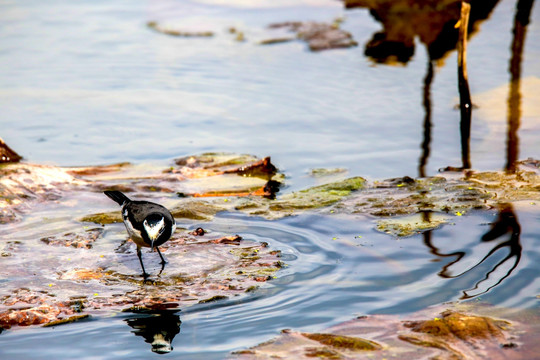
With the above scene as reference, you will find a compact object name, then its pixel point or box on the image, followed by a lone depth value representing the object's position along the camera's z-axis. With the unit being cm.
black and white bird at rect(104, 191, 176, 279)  1477
